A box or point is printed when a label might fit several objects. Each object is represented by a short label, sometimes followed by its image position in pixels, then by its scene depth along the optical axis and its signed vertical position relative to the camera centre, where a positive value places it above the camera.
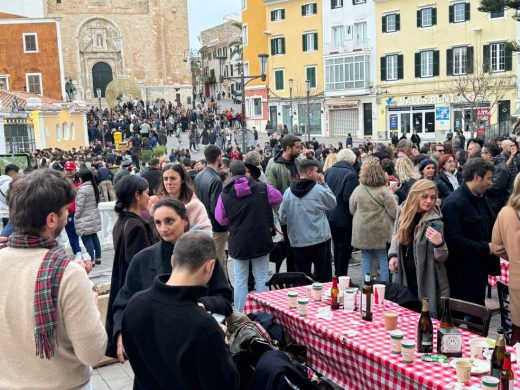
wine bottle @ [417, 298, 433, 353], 3.76 -1.35
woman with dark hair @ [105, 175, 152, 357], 4.46 -0.73
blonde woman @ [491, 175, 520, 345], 4.61 -1.01
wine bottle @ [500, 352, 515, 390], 3.10 -1.36
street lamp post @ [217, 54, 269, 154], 16.08 +1.48
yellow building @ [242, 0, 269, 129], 45.00 +5.58
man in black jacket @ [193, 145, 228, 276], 7.51 -0.79
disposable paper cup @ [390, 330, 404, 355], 3.73 -1.38
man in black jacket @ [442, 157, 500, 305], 5.25 -1.05
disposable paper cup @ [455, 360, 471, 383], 3.30 -1.40
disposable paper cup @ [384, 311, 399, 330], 4.14 -1.39
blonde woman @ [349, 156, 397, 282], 7.09 -1.06
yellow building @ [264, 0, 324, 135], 41.41 +4.49
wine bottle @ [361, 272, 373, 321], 4.41 -1.35
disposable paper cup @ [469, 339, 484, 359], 3.63 -1.41
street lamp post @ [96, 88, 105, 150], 30.77 -0.24
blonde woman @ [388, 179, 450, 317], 5.14 -1.06
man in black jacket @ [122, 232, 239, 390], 2.74 -0.94
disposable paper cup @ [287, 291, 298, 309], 4.78 -1.41
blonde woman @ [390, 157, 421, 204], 7.96 -0.78
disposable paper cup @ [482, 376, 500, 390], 3.08 -1.37
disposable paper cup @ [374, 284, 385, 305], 4.73 -1.37
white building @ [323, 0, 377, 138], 38.09 +3.42
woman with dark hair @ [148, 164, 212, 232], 5.54 -0.61
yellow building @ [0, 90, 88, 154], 24.97 +0.45
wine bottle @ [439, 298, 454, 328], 3.79 -1.28
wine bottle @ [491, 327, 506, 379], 3.34 -1.33
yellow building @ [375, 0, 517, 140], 31.92 +2.80
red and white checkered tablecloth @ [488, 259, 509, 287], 5.89 -1.55
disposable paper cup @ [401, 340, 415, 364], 3.59 -1.39
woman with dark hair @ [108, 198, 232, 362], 3.84 -0.88
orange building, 45.12 +5.97
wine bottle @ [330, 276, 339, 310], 4.73 -1.39
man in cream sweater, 2.67 -0.74
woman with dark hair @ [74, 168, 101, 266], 9.30 -1.20
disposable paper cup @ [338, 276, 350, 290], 4.93 -1.32
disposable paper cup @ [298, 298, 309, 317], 4.57 -1.40
